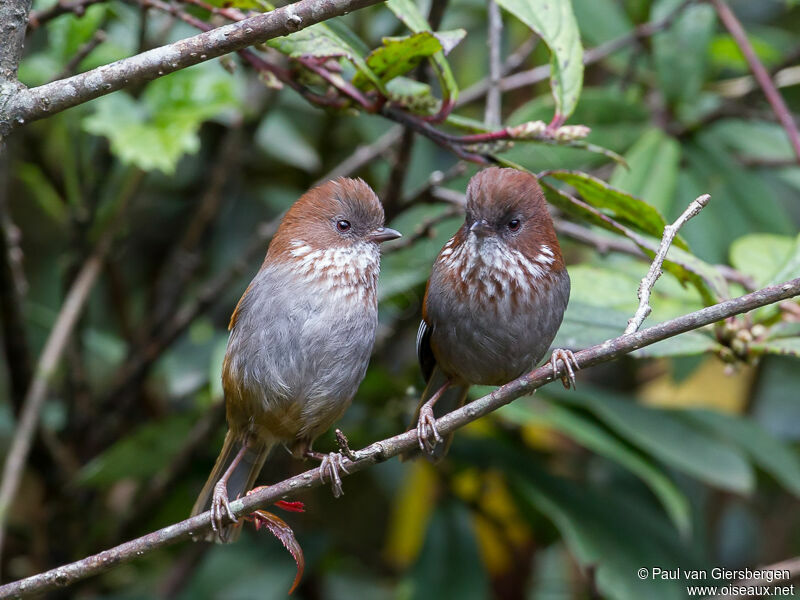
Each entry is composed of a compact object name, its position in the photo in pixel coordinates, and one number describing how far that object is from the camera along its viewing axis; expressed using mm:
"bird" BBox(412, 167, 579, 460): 5223
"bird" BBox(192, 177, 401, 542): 5215
